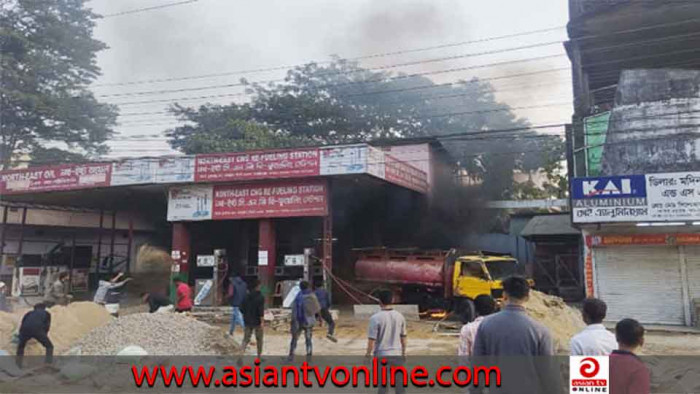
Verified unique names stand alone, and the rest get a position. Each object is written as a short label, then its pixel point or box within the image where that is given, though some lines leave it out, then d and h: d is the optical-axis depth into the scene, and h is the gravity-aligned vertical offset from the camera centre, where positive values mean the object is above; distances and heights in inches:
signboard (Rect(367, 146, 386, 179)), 708.0 +135.8
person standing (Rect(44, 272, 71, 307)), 860.6 -63.0
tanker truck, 642.8 -21.4
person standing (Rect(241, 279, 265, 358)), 377.1 -39.7
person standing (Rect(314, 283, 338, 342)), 488.7 -47.4
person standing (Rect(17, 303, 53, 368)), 346.3 -50.2
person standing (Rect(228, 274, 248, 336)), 482.0 -34.7
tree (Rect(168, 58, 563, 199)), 1277.1 +412.5
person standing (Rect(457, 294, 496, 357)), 187.0 -24.9
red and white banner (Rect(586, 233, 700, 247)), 620.7 +25.7
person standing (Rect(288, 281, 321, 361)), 392.5 -45.6
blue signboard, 608.4 +88.2
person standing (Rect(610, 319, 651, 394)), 125.0 -26.2
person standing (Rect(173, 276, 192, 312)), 506.9 -40.9
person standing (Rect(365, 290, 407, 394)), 238.1 -37.3
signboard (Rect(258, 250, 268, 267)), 747.4 -0.8
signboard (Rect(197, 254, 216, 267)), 765.9 -5.1
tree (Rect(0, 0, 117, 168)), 1184.2 +417.4
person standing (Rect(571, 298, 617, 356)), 153.9 -23.9
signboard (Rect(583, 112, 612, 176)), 716.7 +168.0
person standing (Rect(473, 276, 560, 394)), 134.1 -23.7
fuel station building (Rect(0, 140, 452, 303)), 737.0 +109.3
